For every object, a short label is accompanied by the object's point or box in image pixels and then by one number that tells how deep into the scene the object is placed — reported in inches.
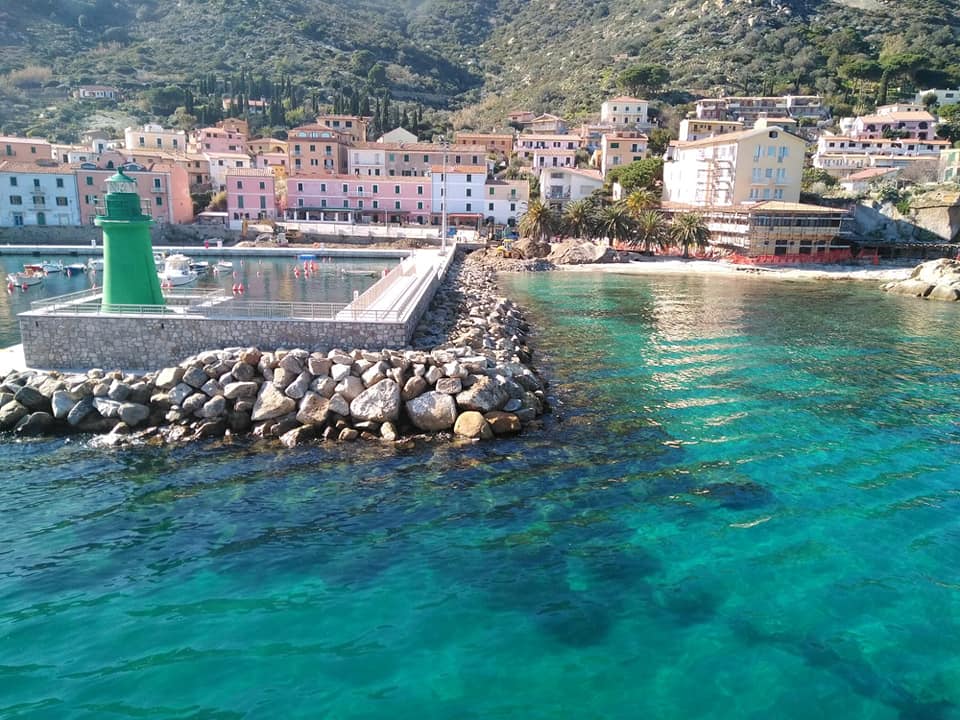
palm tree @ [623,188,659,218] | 2645.2
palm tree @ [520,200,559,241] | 2588.6
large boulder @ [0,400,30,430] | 725.3
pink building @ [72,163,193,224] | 2787.9
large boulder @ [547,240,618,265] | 2439.7
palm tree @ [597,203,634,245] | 2583.7
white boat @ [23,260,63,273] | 1968.5
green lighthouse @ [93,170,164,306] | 917.8
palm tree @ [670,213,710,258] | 2514.8
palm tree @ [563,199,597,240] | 2637.8
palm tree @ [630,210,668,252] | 2556.6
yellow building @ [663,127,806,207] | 2691.9
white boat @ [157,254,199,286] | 1894.7
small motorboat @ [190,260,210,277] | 2122.8
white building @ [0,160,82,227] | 2679.6
